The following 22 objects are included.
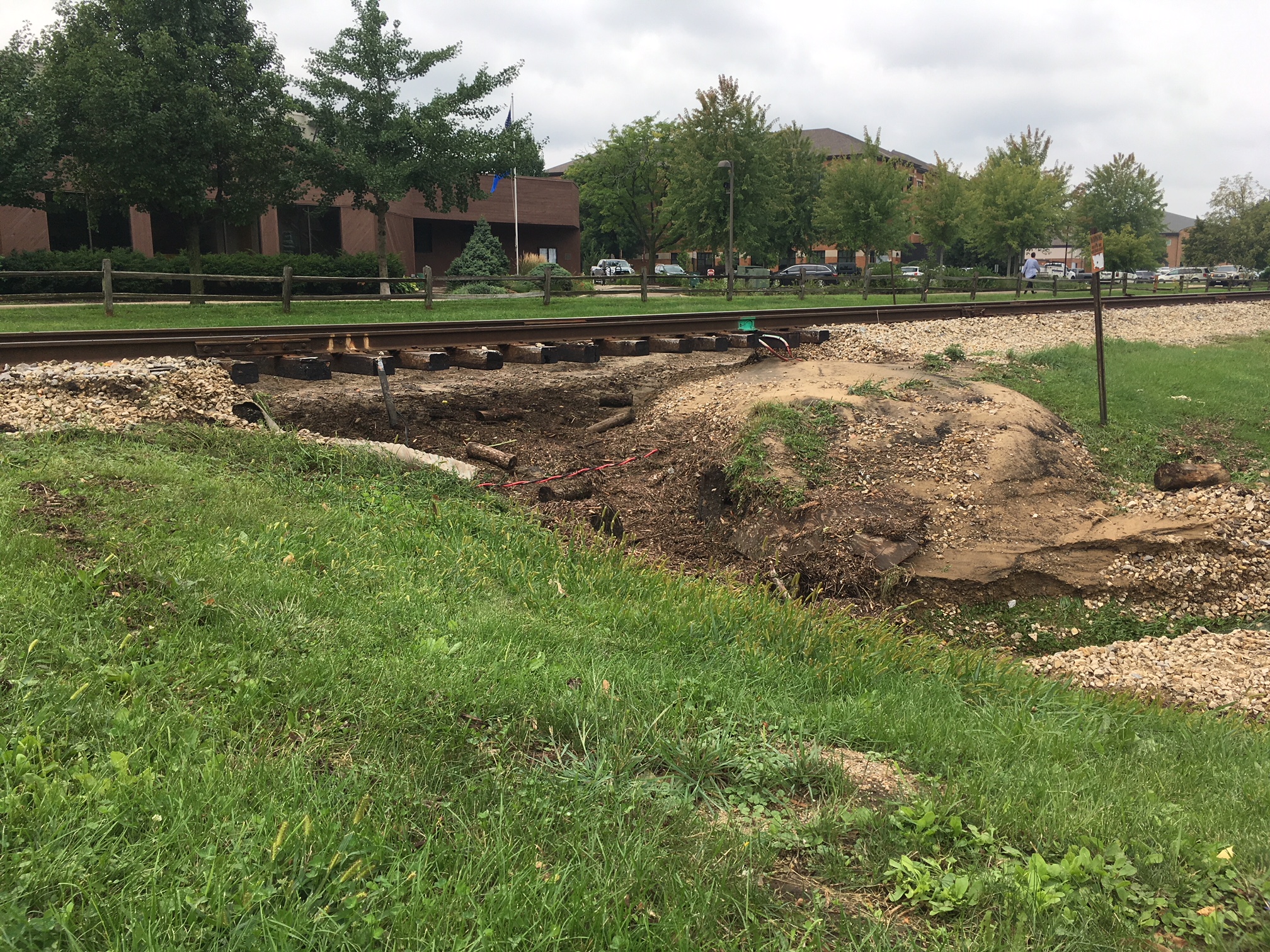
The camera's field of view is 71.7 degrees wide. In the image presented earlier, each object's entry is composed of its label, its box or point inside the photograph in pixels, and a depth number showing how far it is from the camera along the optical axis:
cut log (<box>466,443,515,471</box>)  9.84
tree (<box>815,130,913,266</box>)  41.47
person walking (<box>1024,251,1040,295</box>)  38.62
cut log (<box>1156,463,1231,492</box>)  10.36
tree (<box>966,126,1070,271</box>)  40.97
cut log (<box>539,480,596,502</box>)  9.20
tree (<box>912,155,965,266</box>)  46.56
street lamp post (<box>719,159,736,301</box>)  33.38
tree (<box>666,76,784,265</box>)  35.59
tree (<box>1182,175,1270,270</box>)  64.06
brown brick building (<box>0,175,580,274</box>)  33.25
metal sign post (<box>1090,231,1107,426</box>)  12.09
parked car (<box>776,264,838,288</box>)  40.19
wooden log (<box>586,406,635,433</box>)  11.58
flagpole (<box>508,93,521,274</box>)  44.03
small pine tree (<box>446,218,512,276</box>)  36.84
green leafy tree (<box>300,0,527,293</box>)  29.14
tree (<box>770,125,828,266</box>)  54.79
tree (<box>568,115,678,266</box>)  58.47
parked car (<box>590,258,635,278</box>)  54.38
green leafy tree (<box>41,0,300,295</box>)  21.70
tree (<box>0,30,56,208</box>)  23.00
